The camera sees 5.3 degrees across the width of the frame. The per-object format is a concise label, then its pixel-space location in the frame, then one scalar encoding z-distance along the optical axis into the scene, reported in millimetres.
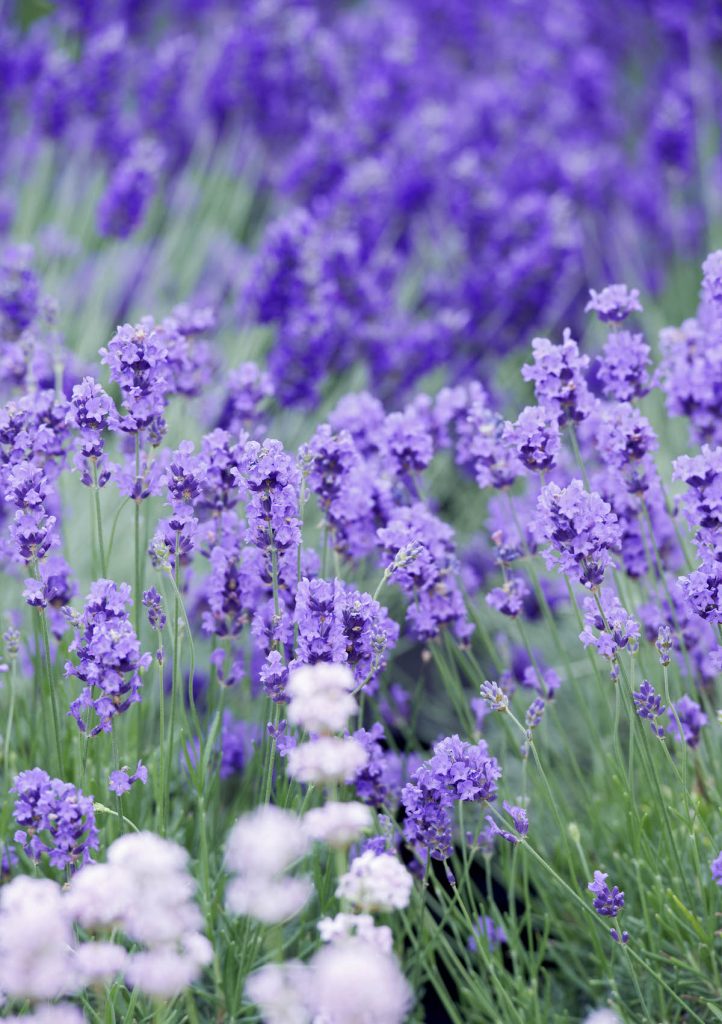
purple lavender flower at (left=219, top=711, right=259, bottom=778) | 2355
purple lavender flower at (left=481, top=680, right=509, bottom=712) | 2230
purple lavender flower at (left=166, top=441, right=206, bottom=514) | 2248
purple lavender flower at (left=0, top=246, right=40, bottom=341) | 2433
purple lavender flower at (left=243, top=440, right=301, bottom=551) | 2237
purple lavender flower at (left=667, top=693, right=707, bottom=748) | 2302
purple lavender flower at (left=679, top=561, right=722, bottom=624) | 2235
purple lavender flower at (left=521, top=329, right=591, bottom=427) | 2281
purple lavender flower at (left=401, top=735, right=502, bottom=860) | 2232
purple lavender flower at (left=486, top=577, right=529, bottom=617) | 2301
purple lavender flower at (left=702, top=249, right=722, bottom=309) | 2285
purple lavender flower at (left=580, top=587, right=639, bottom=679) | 2239
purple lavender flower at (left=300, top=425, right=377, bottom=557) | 2279
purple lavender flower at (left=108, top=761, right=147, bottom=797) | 2230
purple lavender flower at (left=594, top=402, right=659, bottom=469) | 2280
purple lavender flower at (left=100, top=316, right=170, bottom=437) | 2255
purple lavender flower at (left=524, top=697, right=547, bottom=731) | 2252
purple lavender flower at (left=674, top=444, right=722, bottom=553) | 2246
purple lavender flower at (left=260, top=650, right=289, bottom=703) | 2235
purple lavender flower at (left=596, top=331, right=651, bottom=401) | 2306
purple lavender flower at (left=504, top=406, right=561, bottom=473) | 2267
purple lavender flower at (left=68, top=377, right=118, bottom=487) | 2253
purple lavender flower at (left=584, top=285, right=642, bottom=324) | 2314
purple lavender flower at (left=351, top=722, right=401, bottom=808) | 2266
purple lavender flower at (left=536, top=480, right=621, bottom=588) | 2233
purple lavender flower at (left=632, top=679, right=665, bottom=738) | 2247
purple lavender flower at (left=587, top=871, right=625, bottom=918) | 2239
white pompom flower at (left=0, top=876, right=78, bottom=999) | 2106
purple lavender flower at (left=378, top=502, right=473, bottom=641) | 2280
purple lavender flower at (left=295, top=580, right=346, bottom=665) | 2223
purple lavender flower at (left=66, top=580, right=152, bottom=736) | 2213
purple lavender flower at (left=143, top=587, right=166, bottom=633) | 2243
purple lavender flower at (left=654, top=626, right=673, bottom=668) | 2233
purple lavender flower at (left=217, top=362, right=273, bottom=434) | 2368
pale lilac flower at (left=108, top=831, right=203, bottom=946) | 2111
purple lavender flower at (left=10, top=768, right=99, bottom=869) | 2205
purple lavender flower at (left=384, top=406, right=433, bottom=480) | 2313
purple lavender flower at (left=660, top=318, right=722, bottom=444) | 2340
